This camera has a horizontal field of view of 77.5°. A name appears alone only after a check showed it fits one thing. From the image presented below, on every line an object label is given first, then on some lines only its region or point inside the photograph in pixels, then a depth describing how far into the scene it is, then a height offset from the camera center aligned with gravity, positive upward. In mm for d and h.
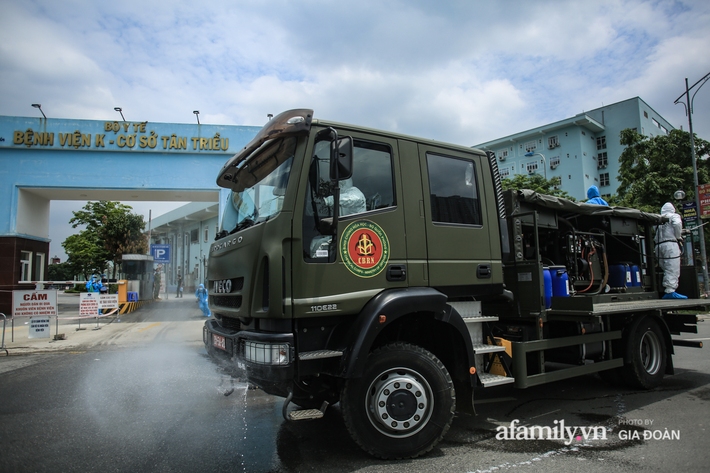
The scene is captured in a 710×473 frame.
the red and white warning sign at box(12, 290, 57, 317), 10445 -442
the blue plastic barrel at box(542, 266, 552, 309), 5027 -175
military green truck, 3455 -104
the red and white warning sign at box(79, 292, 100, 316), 13305 -628
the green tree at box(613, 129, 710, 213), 22609 +5224
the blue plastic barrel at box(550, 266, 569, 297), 5203 -159
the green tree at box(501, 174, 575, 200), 24000 +4875
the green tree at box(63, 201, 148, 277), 28484 +3437
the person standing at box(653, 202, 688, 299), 6738 +257
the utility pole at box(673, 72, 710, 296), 18609 +5667
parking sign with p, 20578 +1288
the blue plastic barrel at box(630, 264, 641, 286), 6629 -145
